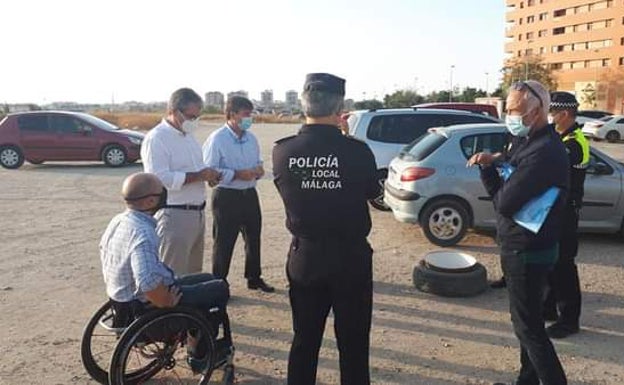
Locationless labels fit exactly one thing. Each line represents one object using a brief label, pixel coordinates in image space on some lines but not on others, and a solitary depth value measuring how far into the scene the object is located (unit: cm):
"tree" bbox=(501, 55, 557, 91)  6925
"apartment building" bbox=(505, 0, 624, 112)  6406
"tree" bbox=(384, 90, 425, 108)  7138
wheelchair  330
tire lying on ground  537
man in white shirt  421
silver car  717
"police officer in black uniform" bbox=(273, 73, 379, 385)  269
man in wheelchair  324
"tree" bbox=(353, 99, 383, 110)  5363
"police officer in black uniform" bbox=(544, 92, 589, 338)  443
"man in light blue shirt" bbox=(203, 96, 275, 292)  510
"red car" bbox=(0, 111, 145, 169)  1586
